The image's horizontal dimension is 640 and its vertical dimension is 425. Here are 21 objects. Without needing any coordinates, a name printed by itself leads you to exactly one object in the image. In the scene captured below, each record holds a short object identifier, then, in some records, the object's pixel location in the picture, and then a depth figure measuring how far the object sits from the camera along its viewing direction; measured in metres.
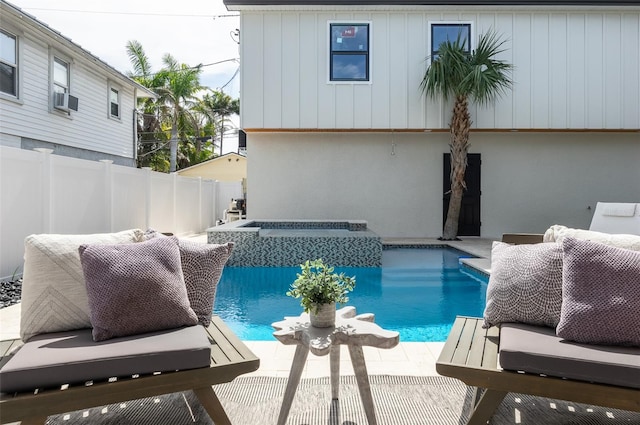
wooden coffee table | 2.15
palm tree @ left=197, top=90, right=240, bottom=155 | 30.48
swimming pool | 4.69
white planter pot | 2.27
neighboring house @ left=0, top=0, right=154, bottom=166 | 9.52
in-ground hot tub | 7.70
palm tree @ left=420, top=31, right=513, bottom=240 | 9.51
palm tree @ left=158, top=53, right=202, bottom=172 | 20.14
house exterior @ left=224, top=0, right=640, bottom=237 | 10.17
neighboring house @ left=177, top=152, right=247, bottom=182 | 24.20
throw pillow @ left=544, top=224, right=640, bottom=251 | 2.49
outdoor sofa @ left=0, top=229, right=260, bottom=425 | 1.85
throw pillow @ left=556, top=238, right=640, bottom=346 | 2.12
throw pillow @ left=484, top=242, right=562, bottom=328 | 2.39
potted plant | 2.27
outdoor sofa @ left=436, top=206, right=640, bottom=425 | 1.92
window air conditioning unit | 10.88
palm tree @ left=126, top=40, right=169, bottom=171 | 20.27
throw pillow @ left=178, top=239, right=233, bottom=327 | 2.58
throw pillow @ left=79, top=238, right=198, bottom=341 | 2.21
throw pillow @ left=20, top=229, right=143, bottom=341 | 2.34
